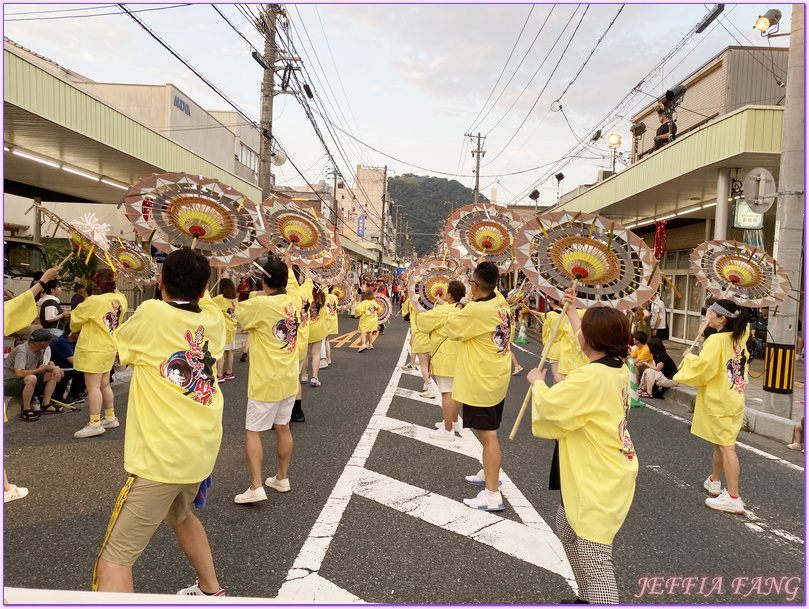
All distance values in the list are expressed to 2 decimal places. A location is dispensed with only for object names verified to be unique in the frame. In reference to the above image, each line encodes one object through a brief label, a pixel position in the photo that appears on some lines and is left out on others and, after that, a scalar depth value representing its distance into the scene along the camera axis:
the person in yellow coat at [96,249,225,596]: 2.39
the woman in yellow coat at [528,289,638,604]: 2.48
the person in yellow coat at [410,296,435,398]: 8.09
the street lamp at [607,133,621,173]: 19.77
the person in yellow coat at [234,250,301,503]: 4.12
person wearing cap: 6.42
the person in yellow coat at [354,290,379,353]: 13.76
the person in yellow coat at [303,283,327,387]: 8.41
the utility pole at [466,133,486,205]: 40.84
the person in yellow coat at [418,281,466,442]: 5.62
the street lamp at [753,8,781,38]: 11.36
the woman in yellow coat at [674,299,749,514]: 4.32
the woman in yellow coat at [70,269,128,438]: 5.77
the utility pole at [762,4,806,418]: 7.16
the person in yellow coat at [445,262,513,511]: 4.18
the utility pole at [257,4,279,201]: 13.56
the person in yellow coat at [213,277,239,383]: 6.53
